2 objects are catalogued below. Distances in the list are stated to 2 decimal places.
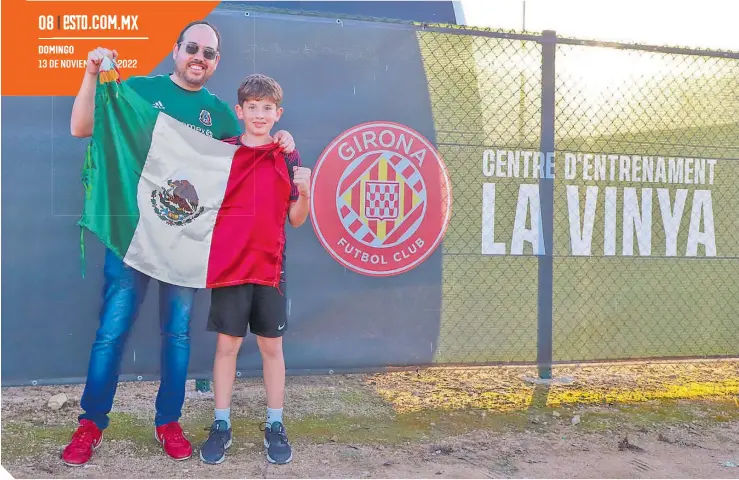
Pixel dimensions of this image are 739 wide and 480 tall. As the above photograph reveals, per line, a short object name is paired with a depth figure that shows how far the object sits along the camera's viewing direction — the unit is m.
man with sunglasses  2.99
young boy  3.02
